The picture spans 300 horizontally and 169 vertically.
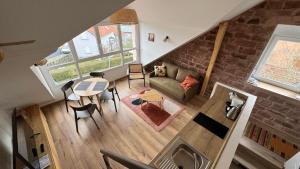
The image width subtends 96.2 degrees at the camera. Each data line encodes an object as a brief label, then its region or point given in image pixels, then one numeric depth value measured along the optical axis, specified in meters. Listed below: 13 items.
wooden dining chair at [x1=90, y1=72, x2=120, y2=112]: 3.35
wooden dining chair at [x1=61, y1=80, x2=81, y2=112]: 3.28
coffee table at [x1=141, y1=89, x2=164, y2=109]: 3.39
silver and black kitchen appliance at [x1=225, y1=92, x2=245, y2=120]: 1.79
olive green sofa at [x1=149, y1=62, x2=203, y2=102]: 3.66
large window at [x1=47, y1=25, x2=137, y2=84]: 3.66
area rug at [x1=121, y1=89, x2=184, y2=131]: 3.18
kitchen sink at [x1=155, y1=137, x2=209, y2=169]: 1.31
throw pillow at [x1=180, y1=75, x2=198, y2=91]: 3.68
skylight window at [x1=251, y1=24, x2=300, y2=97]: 2.51
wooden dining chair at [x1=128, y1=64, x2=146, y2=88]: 4.58
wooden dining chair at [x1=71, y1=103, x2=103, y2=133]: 2.76
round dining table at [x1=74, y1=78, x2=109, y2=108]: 3.07
